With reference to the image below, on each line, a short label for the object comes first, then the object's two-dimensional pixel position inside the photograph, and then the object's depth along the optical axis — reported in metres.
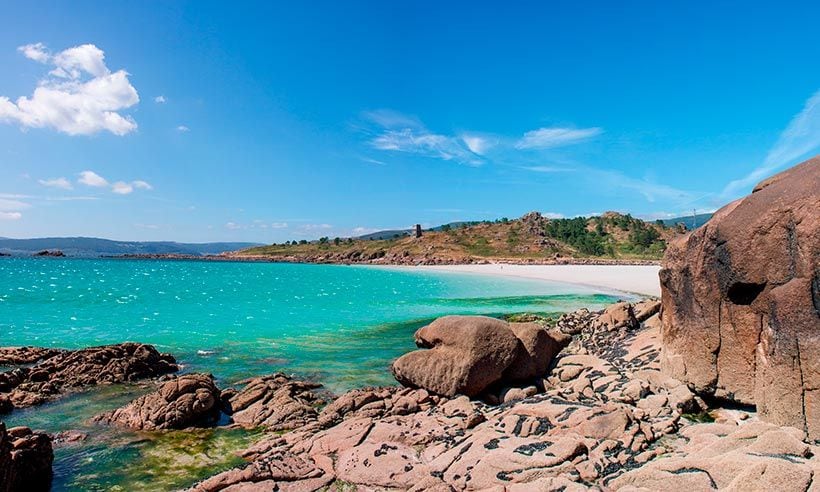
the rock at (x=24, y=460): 11.03
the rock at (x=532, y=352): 17.31
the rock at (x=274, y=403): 16.44
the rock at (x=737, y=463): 7.56
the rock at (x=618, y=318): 26.19
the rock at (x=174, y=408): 15.86
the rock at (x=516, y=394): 15.97
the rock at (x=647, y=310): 27.31
